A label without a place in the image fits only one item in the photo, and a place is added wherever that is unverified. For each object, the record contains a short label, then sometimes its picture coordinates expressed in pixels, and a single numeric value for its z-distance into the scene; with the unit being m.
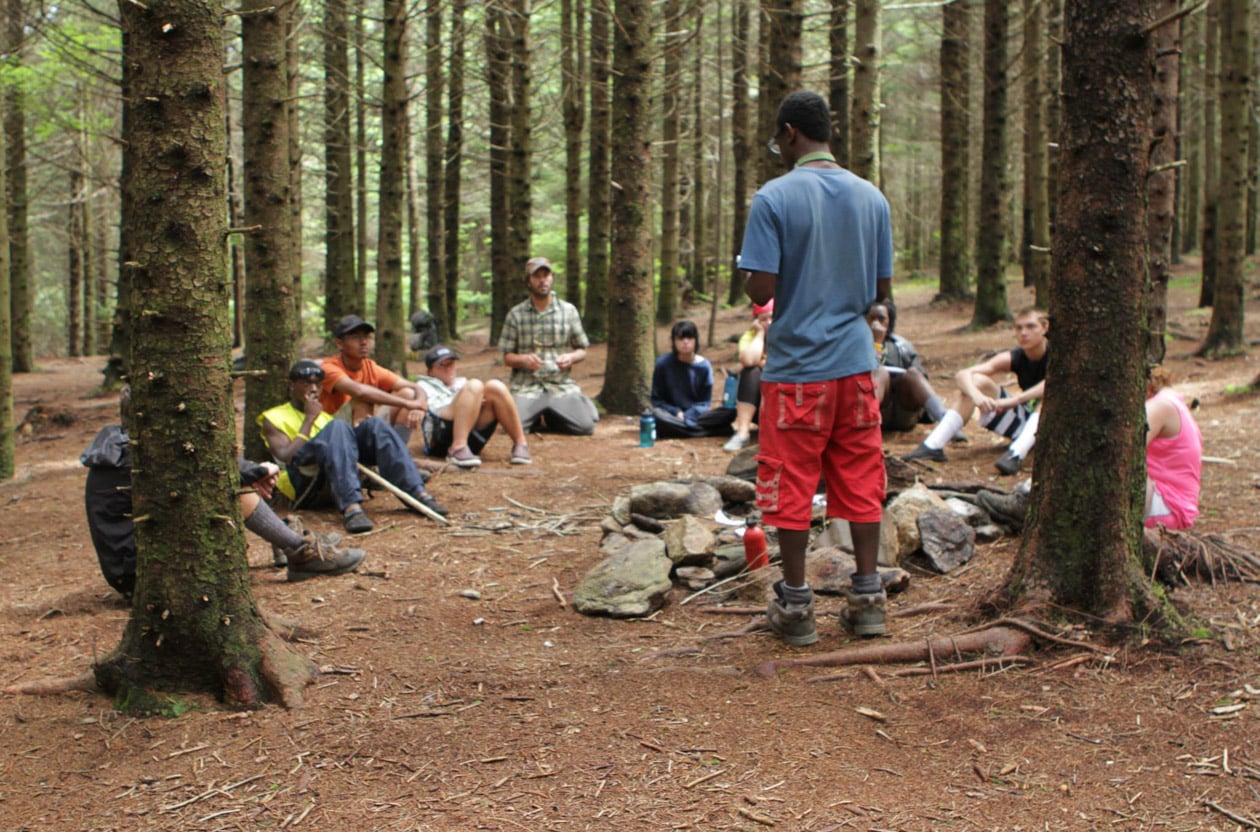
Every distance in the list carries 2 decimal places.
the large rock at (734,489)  6.39
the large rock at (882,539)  5.08
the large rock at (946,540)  5.17
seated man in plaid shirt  9.52
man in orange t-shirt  7.59
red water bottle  5.14
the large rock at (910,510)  5.26
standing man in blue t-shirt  4.07
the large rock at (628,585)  4.88
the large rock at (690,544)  5.26
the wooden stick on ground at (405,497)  6.64
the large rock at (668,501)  6.13
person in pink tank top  5.31
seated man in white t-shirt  8.30
